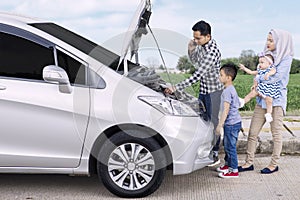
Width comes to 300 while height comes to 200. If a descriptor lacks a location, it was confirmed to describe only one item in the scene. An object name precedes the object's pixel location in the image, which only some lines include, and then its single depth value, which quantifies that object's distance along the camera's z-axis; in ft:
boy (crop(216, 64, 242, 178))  17.70
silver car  15.31
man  17.92
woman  17.71
